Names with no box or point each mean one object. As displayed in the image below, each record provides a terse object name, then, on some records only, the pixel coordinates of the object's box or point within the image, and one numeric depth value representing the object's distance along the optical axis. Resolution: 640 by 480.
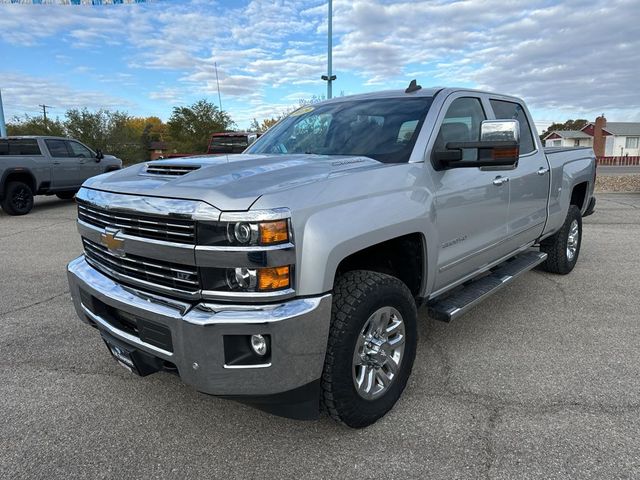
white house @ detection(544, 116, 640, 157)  60.88
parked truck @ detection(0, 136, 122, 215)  11.22
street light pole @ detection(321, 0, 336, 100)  14.54
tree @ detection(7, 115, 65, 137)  36.22
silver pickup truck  2.10
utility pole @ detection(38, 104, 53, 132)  36.59
